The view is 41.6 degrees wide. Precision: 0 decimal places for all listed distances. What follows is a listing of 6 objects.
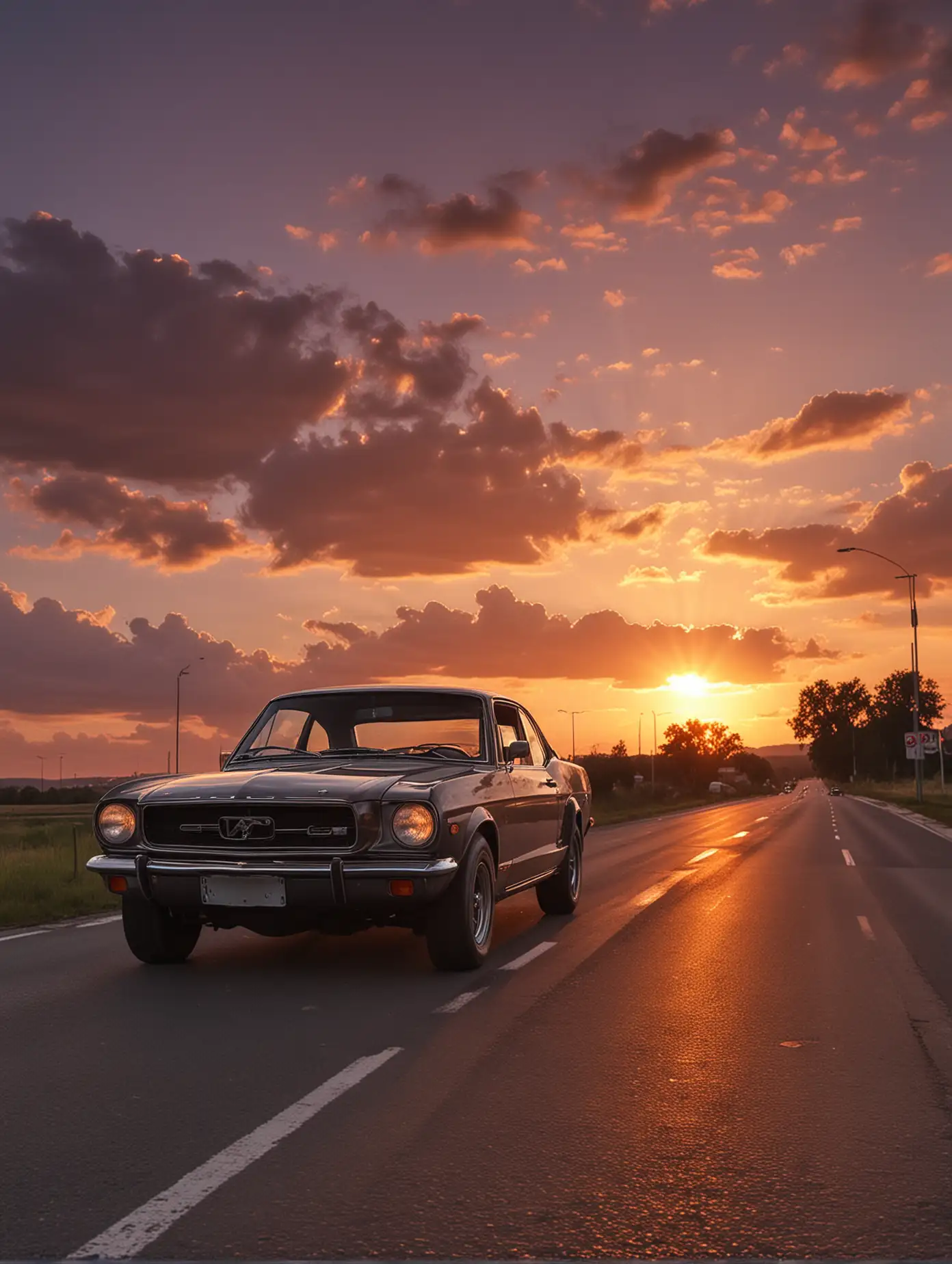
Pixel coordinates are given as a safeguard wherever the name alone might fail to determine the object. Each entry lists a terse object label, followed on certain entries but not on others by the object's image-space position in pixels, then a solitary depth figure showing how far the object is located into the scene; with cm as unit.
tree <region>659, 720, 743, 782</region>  14262
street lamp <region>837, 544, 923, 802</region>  4872
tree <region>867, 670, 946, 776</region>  15750
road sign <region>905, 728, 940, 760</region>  5228
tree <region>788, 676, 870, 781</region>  16838
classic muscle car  758
